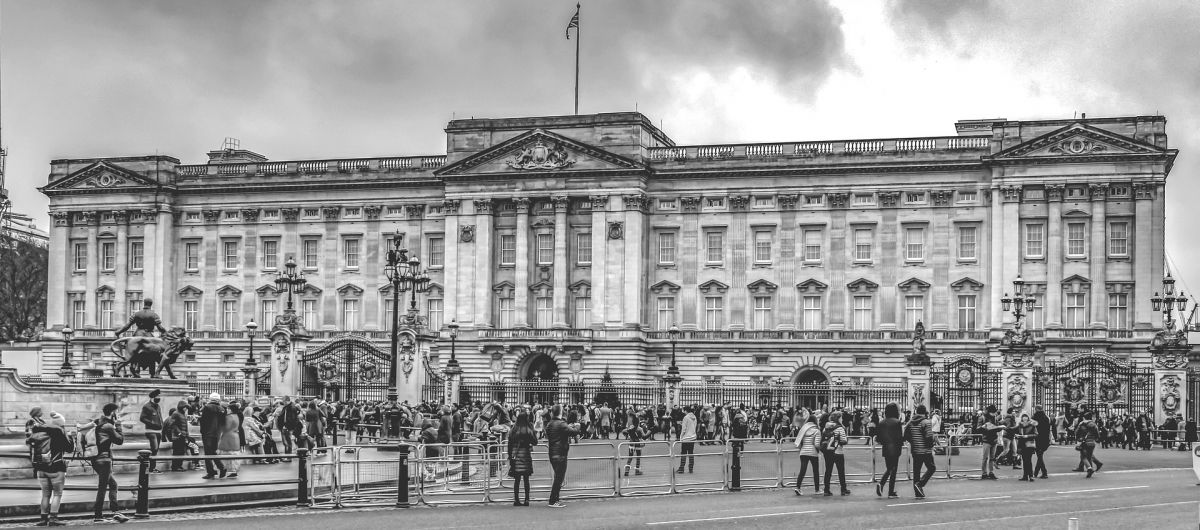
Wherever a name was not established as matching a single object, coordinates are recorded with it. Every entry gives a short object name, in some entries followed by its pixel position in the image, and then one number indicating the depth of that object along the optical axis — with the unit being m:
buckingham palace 68.38
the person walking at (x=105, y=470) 24.00
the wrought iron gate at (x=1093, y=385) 52.81
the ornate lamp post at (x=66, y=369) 52.23
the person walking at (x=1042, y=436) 33.69
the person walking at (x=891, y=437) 27.52
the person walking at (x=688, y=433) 33.81
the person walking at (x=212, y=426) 31.09
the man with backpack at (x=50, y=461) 23.03
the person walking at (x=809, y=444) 28.62
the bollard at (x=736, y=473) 29.91
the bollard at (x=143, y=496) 24.33
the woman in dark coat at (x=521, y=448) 26.72
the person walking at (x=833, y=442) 28.23
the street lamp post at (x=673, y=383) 61.34
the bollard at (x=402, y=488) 26.77
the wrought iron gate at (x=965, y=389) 54.16
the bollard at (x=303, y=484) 26.70
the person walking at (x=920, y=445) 27.88
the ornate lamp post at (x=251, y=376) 58.19
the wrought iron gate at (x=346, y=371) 60.25
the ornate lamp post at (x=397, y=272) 44.22
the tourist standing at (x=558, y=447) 26.89
